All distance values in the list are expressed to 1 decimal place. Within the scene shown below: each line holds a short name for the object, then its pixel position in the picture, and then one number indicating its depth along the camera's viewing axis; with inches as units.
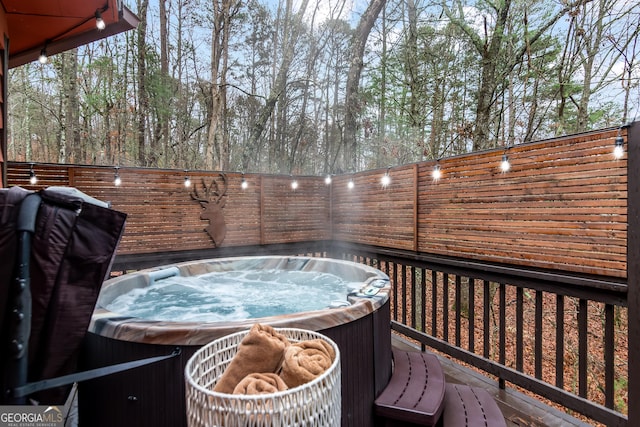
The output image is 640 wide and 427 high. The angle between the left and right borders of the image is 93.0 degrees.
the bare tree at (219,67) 241.8
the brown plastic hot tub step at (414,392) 67.3
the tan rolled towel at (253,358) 35.9
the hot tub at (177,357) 53.4
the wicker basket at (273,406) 28.8
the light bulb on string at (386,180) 135.7
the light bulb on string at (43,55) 98.4
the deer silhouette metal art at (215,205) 149.3
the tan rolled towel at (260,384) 31.6
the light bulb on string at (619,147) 68.6
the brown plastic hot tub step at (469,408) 70.7
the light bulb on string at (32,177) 114.0
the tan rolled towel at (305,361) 34.6
